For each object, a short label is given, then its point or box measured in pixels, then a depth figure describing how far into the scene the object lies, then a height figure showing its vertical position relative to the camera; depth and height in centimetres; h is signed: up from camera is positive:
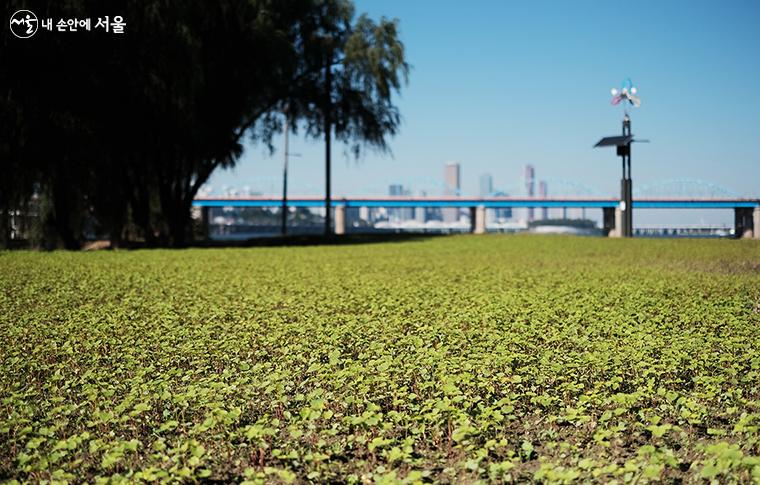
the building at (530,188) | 10942 +618
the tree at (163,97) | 2105 +461
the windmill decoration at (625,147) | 3519 +390
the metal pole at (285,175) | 4486 +348
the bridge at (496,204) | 7574 +274
